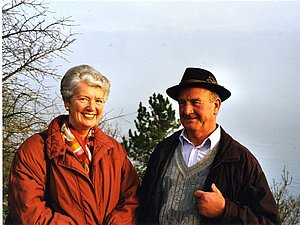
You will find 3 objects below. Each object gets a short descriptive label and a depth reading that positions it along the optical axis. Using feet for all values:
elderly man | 8.32
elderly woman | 7.94
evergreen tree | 40.52
